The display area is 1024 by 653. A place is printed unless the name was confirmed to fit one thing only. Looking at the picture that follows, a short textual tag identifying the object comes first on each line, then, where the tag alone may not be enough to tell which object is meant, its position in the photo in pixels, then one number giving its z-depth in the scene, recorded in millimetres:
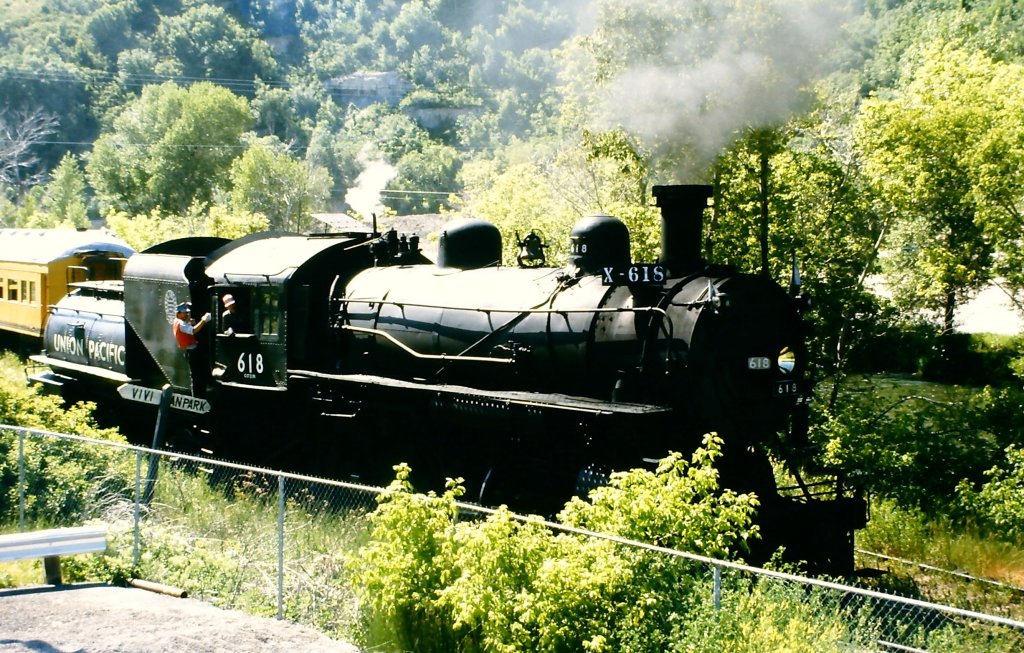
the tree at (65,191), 77250
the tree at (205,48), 144750
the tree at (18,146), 72538
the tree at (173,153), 73438
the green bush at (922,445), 15070
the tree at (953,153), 16016
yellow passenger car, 24047
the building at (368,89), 156875
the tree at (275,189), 59531
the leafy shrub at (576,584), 6742
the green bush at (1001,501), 13297
